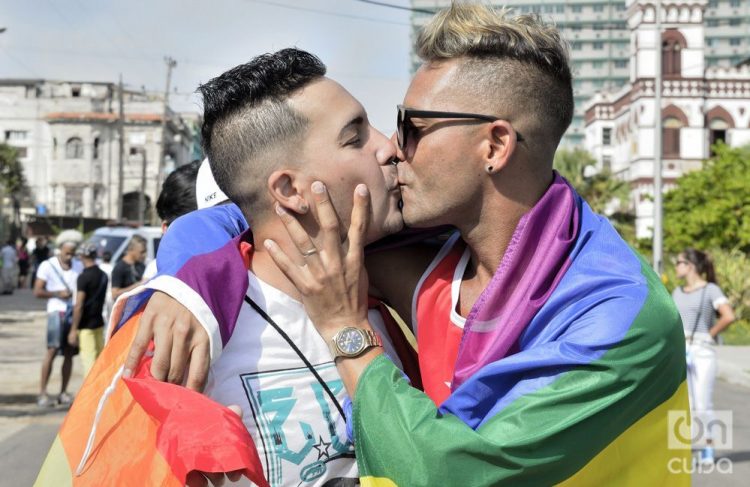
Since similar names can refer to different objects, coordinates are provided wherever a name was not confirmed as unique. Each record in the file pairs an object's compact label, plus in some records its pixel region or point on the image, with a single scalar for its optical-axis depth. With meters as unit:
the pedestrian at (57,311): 12.17
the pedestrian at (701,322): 9.81
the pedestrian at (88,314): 11.73
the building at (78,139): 76.50
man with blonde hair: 1.99
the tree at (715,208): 31.23
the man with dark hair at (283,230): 2.38
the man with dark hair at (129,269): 11.77
